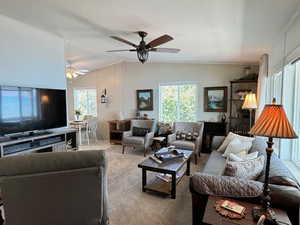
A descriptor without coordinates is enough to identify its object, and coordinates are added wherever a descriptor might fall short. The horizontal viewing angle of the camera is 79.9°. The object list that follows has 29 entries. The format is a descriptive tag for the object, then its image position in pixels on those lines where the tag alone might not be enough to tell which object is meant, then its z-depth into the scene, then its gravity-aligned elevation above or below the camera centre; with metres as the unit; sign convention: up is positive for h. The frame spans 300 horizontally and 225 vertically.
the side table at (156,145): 5.13 -1.19
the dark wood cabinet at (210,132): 4.81 -0.76
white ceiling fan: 5.09 +0.93
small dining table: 5.71 -0.64
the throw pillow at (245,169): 1.76 -0.65
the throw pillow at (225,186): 1.54 -0.74
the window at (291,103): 2.35 +0.01
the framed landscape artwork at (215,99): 5.05 +0.14
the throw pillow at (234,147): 2.91 -0.72
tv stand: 2.77 -0.68
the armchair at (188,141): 4.00 -0.81
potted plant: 6.32 -0.36
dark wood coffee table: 2.60 -0.99
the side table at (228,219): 1.29 -0.85
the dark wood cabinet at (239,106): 4.68 -0.06
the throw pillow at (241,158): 2.07 -0.64
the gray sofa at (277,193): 1.40 -0.75
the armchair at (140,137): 4.59 -0.88
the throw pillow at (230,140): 3.01 -0.64
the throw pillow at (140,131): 4.96 -0.76
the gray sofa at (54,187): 1.26 -0.62
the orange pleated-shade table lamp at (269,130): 1.27 -0.19
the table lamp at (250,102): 3.81 +0.04
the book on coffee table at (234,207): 1.40 -0.83
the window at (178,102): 5.48 +0.06
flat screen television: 2.82 -0.09
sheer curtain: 3.66 +0.43
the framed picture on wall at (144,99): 5.96 +0.15
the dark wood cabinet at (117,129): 5.70 -0.81
